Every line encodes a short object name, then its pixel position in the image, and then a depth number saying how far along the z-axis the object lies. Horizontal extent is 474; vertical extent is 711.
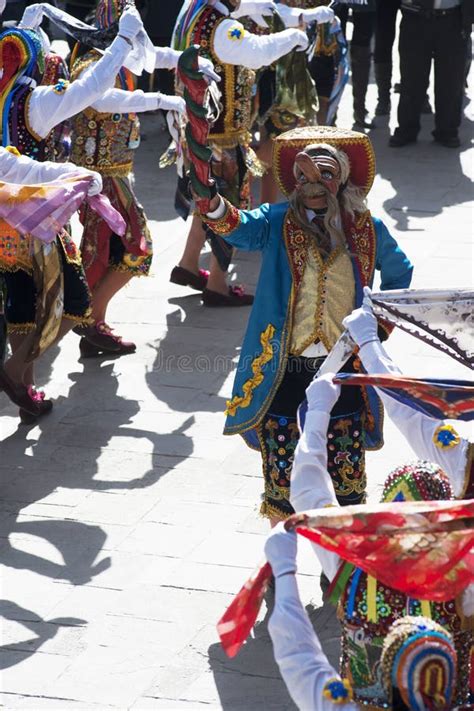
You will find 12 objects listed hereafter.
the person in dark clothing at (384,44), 21.57
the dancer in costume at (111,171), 12.57
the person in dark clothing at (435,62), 19.99
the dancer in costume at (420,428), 7.12
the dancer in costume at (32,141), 11.37
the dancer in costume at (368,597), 6.26
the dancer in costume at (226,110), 13.68
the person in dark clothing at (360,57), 21.10
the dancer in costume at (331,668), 5.29
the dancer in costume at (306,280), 9.06
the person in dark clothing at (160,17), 20.65
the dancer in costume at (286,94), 16.53
